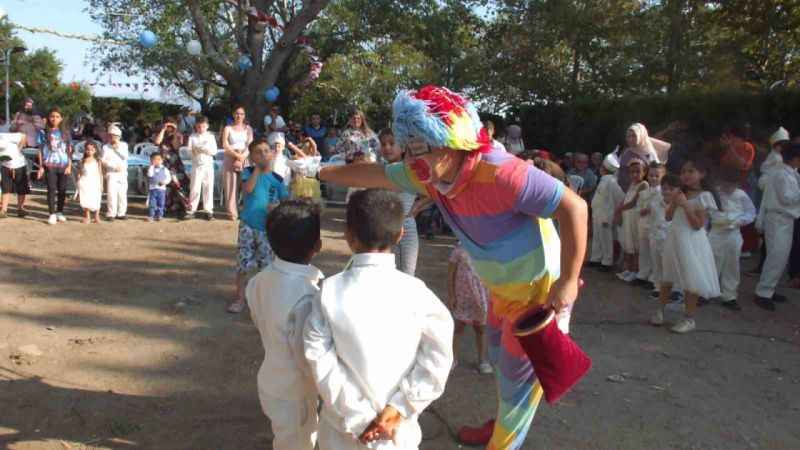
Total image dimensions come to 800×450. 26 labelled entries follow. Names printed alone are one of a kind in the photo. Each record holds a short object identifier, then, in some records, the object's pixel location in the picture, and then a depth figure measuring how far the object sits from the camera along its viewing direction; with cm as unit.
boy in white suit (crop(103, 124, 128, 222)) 1020
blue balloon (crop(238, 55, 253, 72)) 1802
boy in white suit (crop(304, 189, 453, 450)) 241
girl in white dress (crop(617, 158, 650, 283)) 761
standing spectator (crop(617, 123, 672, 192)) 801
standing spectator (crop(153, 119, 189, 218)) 1089
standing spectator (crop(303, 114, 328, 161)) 1592
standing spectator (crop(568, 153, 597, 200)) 1016
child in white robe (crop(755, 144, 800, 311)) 700
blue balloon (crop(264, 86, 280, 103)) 1819
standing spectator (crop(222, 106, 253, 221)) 1044
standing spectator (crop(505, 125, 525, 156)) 1203
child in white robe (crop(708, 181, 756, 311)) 699
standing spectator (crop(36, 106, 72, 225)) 988
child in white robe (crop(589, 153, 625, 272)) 839
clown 261
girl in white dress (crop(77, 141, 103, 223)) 988
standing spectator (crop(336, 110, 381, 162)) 940
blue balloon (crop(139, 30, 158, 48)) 1567
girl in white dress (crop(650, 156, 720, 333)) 600
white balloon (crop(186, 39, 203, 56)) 1755
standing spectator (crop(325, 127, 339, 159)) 1541
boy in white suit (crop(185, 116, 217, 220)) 1049
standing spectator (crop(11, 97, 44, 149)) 1170
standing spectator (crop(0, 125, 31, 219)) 980
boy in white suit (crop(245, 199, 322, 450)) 292
